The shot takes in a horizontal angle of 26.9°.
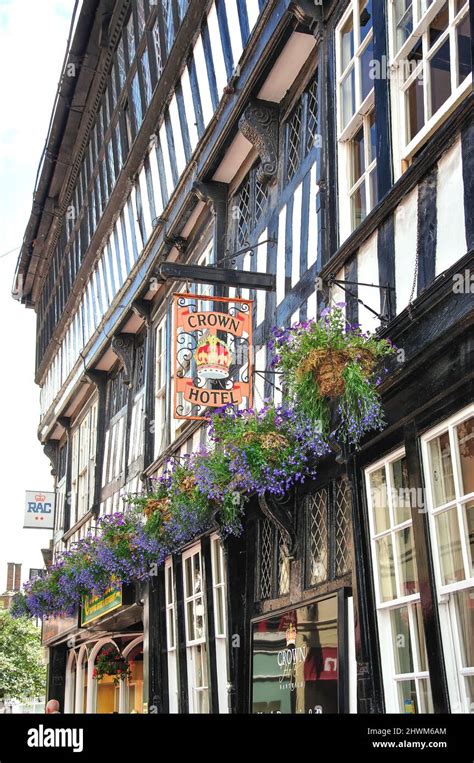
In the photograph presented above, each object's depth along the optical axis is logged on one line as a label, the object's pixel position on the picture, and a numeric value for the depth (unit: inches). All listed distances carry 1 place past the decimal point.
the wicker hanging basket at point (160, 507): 419.2
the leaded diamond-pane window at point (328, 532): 311.3
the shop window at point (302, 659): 300.5
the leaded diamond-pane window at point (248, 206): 448.5
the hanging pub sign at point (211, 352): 381.4
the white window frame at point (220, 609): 420.2
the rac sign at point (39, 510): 936.9
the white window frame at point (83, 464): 787.4
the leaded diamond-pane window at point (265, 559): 382.9
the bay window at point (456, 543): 227.0
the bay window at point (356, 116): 309.1
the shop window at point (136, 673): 722.8
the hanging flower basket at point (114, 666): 708.7
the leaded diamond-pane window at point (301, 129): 383.9
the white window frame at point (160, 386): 585.7
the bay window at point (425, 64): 248.7
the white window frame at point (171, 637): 500.1
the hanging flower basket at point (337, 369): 254.8
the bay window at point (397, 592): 254.4
